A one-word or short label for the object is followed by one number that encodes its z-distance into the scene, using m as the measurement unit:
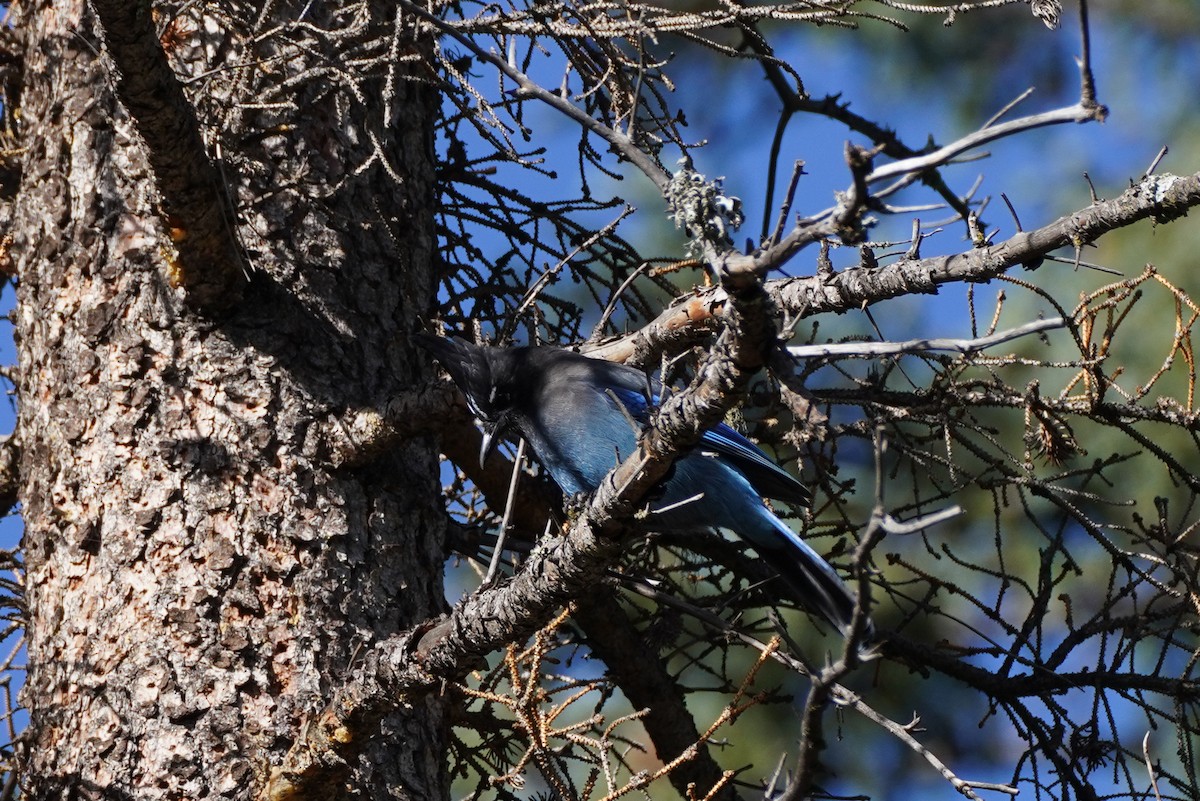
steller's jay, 7.56
